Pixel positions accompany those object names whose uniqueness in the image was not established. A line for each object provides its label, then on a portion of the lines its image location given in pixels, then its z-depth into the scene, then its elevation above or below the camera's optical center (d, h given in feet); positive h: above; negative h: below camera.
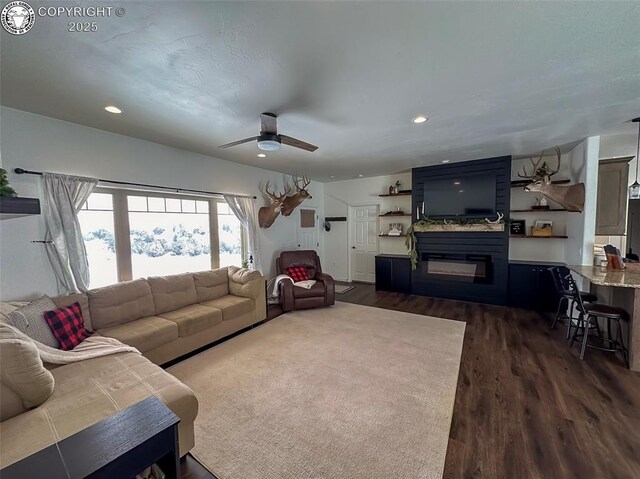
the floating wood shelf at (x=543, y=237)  14.67 -0.84
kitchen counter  8.61 -2.74
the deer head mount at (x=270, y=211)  16.63 +0.91
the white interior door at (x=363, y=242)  21.74 -1.59
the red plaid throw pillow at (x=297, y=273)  16.66 -3.28
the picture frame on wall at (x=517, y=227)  15.94 -0.30
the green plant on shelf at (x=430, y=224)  15.58 -0.07
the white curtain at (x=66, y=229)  8.74 -0.09
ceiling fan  7.98 +2.75
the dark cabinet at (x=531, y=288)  14.30 -3.81
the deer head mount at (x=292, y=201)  17.71 +1.65
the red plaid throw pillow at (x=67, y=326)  7.22 -2.95
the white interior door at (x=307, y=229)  20.61 -0.39
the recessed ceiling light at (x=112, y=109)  7.93 +3.74
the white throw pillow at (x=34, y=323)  6.75 -2.62
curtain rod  8.15 +1.80
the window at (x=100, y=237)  9.90 -0.45
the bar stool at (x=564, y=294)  11.21 -3.20
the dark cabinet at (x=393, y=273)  18.67 -3.77
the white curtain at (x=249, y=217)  15.24 +0.49
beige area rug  5.54 -5.17
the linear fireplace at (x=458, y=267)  16.21 -3.00
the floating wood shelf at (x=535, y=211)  14.89 +0.70
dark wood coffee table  2.74 -2.68
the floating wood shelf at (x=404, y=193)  19.19 +2.29
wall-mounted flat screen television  15.67 +1.75
